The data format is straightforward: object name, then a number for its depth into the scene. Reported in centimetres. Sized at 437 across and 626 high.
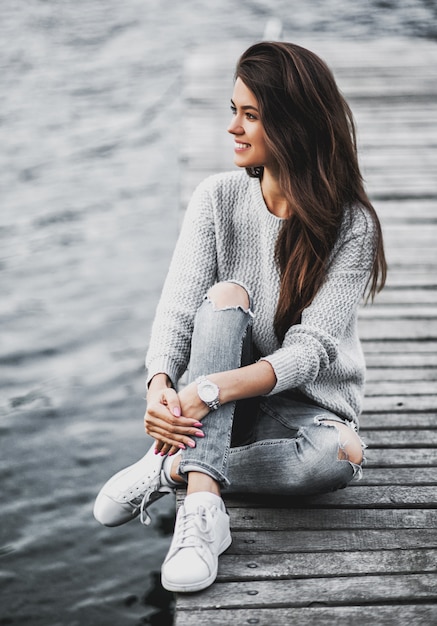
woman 217
